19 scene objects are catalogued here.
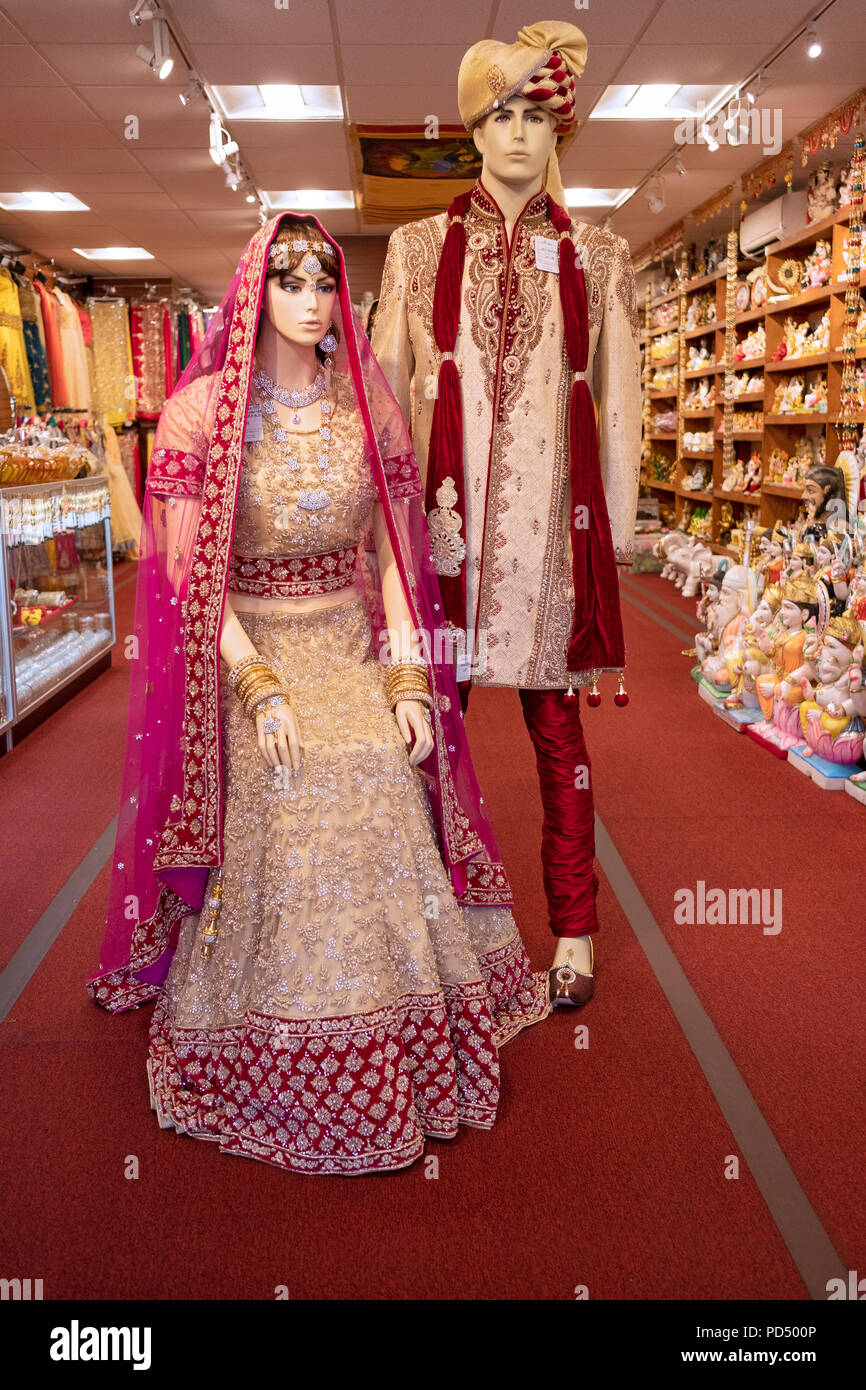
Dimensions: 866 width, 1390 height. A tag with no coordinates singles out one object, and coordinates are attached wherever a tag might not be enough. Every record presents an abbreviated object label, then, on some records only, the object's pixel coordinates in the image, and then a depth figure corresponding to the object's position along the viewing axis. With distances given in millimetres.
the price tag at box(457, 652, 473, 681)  2355
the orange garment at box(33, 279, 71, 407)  9164
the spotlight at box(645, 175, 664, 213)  7910
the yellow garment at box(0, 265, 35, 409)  8023
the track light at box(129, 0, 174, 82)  4750
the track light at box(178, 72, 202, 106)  5473
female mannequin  1852
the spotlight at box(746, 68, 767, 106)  5652
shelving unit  6645
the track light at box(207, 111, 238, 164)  6062
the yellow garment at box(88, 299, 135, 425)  11328
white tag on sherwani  2215
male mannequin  2230
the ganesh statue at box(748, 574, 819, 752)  4164
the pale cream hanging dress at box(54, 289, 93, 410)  9492
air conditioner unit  7168
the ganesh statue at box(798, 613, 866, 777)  3762
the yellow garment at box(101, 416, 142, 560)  9492
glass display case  4488
